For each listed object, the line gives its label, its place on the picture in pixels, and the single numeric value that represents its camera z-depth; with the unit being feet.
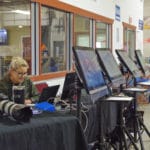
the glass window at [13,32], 16.64
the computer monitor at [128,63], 12.70
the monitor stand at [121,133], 11.75
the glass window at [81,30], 21.02
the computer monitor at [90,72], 8.00
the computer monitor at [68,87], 9.74
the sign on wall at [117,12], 28.17
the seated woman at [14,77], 10.97
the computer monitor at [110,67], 10.11
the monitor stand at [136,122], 13.36
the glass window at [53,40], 17.56
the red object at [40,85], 14.32
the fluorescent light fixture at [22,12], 17.12
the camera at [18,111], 6.84
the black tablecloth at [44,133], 6.45
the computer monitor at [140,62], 15.25
